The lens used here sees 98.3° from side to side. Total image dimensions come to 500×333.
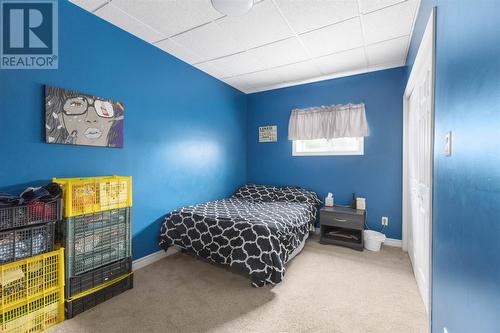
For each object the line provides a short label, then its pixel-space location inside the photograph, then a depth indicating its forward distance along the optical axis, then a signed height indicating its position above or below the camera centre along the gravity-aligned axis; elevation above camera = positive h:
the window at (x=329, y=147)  3.45 +0.32
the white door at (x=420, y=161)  1.74 +0.04
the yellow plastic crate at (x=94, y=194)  1.69 -0.25
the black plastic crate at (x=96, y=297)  1.67 -1.12
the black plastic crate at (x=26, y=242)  1.39 -0.53
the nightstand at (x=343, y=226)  3.00 -0.87
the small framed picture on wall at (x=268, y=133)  4.12 +0.62
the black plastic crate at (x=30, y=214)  1.39 -0.34
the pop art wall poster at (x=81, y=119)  1.82 +0.43
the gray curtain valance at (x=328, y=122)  3.33 +0.71
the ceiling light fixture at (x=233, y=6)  1.66 +1.25
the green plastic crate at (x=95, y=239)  1.69 -0.64
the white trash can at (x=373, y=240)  2.94 -1.03
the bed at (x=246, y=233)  2.07 -0.75
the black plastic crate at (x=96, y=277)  1.69 -0.94
